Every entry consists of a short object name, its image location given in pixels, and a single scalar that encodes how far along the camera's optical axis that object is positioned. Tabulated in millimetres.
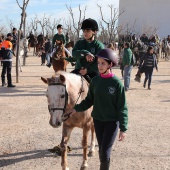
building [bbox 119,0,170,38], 56500
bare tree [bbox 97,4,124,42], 27112
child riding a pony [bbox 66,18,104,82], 5043
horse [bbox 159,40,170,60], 28036
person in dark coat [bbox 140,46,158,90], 12328
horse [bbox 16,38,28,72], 16969
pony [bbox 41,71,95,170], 3766
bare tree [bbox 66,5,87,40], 32119
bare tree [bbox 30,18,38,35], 49438
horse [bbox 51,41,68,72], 11408
